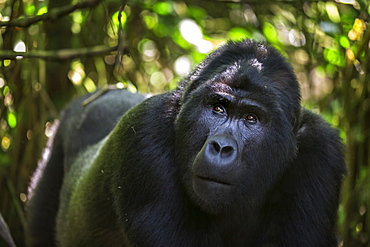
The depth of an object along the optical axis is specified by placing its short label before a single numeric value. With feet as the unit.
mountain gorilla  21.57
